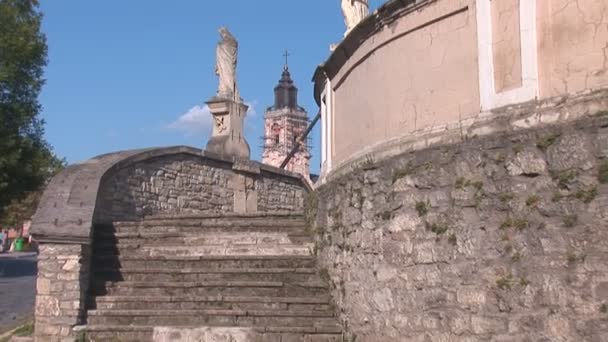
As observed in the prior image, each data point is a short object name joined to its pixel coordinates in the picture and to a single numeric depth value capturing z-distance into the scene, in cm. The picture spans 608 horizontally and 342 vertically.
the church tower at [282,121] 8150
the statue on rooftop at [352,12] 939
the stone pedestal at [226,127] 1565
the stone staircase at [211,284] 802
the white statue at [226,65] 1580
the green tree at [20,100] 2020
